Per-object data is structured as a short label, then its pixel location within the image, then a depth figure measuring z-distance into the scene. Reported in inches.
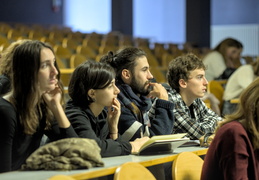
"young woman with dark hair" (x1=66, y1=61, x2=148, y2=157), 134.0
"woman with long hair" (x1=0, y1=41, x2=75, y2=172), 116.6
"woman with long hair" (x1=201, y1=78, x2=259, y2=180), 100.8
